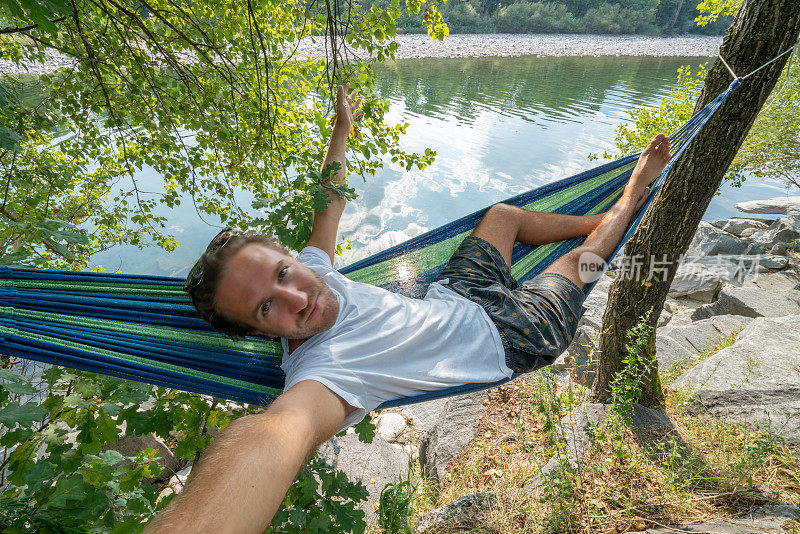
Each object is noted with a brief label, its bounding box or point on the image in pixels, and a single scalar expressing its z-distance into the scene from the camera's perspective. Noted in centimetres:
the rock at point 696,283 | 509
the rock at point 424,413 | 326
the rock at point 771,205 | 811
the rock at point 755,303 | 402
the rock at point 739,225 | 745
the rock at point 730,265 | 539
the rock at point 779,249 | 620
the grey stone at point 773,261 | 568
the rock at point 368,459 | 252
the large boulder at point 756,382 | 207
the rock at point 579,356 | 341
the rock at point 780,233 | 633
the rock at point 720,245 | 630
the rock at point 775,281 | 527
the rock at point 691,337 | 323
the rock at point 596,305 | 417
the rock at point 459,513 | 178
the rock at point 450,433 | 250
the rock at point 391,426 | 318
